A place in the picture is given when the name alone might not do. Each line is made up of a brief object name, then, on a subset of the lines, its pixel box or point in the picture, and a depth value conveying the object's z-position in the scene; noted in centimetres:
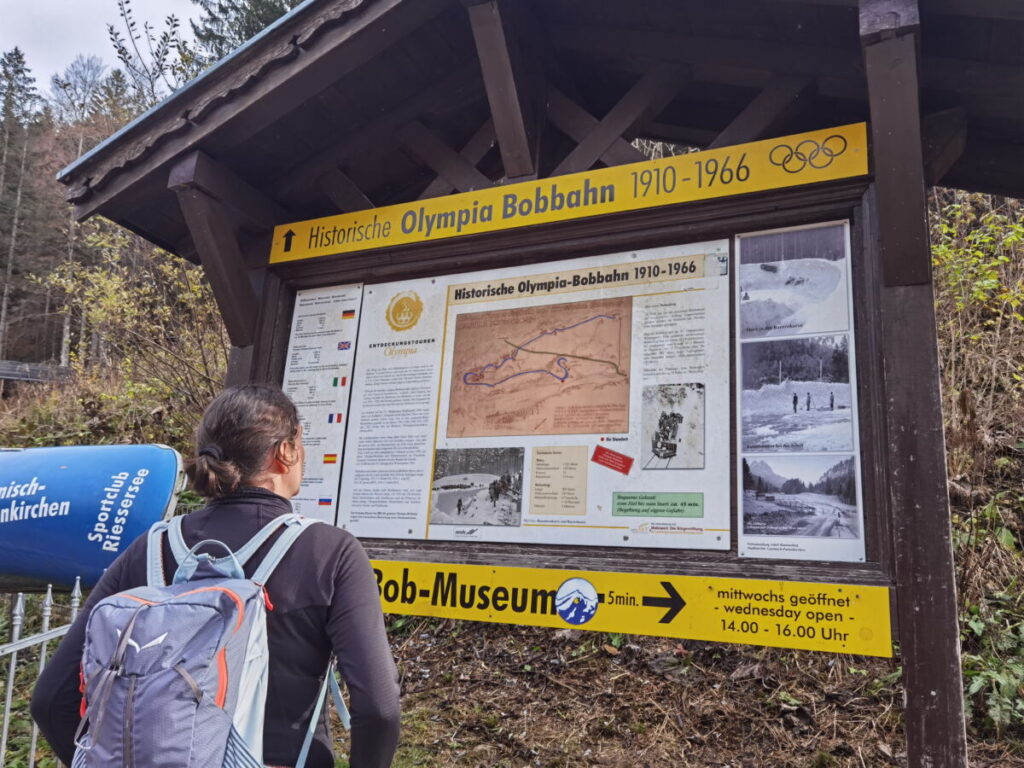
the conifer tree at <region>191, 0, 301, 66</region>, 1335
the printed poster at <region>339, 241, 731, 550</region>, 300
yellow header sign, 297
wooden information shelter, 260
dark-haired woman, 156
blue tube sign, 333
